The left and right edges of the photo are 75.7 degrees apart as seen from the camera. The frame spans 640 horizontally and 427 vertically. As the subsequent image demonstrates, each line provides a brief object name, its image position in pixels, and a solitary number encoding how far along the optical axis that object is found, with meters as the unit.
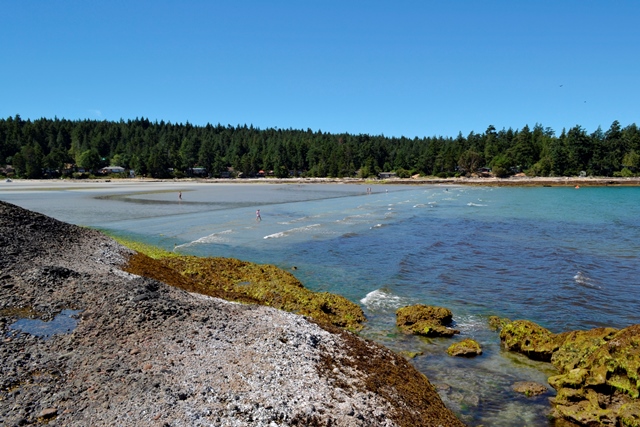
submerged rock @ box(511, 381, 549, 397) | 10.60
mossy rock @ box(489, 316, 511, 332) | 14.95
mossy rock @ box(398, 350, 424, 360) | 12.60
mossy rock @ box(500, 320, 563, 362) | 12.64
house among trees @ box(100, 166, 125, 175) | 169.25
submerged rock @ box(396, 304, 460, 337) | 14.32
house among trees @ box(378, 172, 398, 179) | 183.90
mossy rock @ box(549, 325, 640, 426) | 9.10
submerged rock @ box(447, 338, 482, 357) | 12.75
